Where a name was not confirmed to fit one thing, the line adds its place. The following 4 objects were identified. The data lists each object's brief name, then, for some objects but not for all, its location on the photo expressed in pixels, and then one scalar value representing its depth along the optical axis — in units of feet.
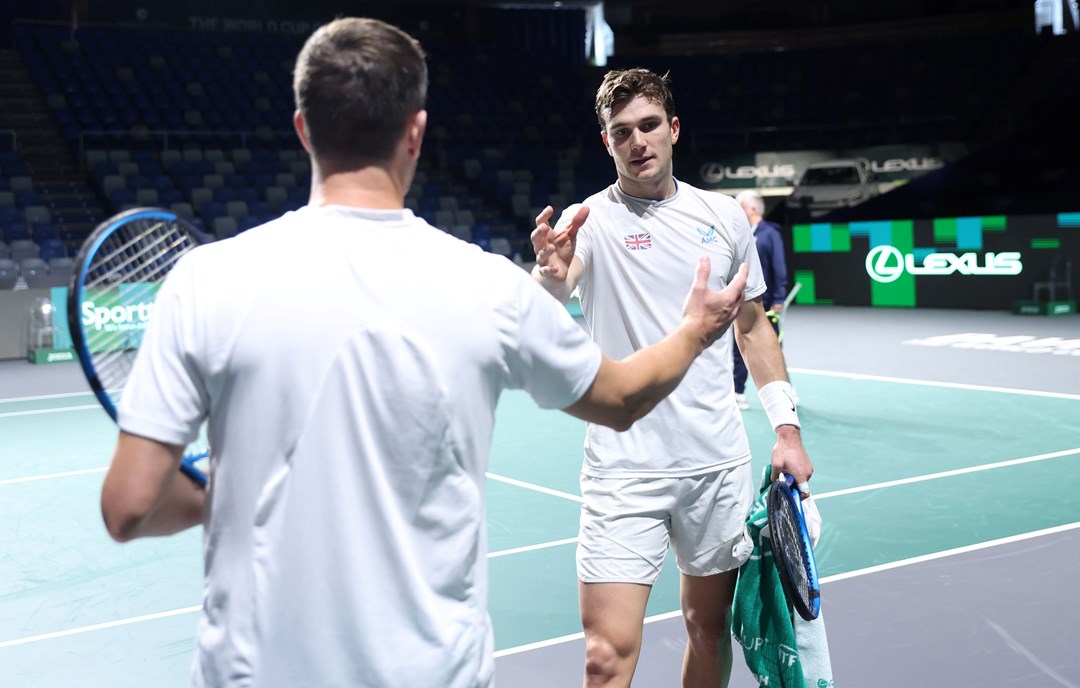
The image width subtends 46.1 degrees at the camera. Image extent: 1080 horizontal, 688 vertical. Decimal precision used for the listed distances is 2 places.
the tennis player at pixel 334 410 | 5.76
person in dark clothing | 32.65
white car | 79.05
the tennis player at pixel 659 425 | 11.30
